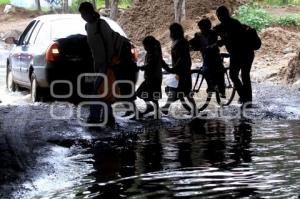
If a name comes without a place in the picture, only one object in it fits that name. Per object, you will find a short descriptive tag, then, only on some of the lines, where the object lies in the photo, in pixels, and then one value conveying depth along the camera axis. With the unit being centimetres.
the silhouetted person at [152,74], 1024
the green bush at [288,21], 3016
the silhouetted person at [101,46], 927
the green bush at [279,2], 4412
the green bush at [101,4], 5274
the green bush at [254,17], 2895
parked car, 1162
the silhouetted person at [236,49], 1114
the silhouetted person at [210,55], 1098
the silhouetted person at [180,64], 1036
